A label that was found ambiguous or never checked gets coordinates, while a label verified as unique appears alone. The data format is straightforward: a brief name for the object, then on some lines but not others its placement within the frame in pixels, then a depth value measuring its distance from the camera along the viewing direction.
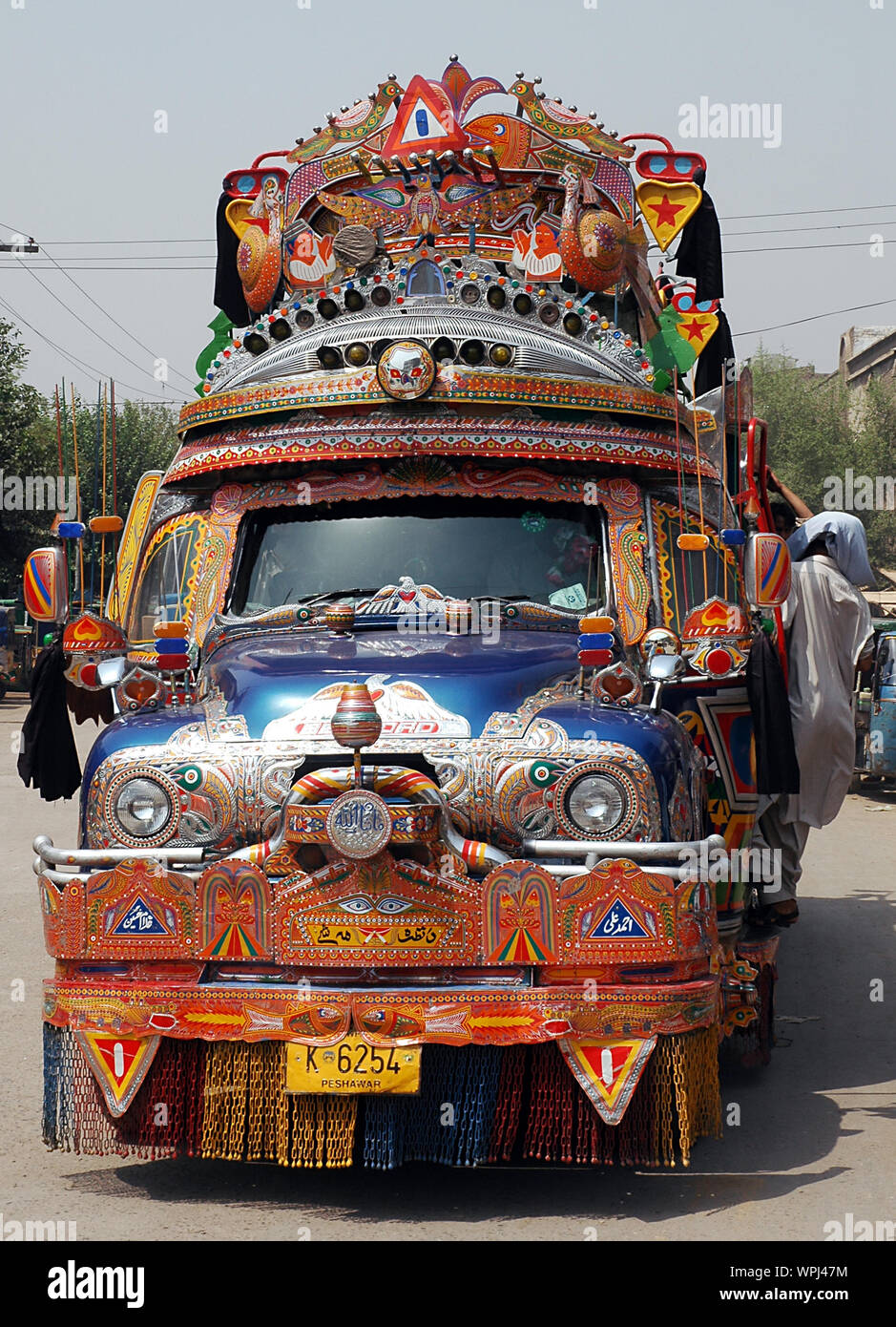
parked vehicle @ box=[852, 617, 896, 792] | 18.08
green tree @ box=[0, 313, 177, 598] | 38.62
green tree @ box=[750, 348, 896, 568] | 57.31
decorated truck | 5.39
